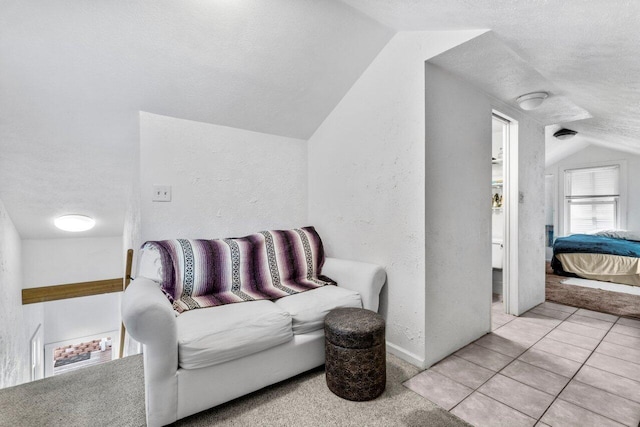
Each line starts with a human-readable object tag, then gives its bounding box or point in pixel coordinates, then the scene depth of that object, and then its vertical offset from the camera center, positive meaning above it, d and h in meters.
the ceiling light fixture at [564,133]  3.76 +1.04
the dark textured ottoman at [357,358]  1.57 -0.78
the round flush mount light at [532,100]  2.30 +0.92
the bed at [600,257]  3.95 -0.61
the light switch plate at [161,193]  2.14 +0.16
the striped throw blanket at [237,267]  1.91 -0.38
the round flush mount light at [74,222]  2.86 -0.08
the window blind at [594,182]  5.16 +0.59
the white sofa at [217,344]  1.34 -0.67
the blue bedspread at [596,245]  4.00 -0.45
